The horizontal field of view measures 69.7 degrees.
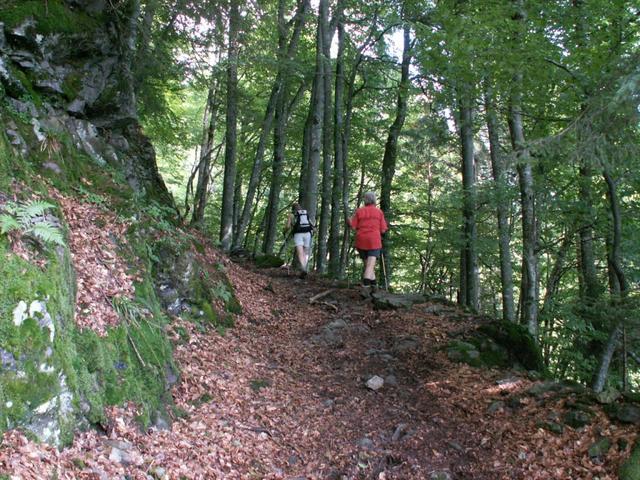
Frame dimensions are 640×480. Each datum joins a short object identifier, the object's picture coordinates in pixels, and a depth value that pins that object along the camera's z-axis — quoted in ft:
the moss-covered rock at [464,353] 20.85
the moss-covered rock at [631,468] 12.14
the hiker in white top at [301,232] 37.42
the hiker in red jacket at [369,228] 30.58
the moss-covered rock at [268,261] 45.68
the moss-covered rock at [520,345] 21.99
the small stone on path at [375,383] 19.60
